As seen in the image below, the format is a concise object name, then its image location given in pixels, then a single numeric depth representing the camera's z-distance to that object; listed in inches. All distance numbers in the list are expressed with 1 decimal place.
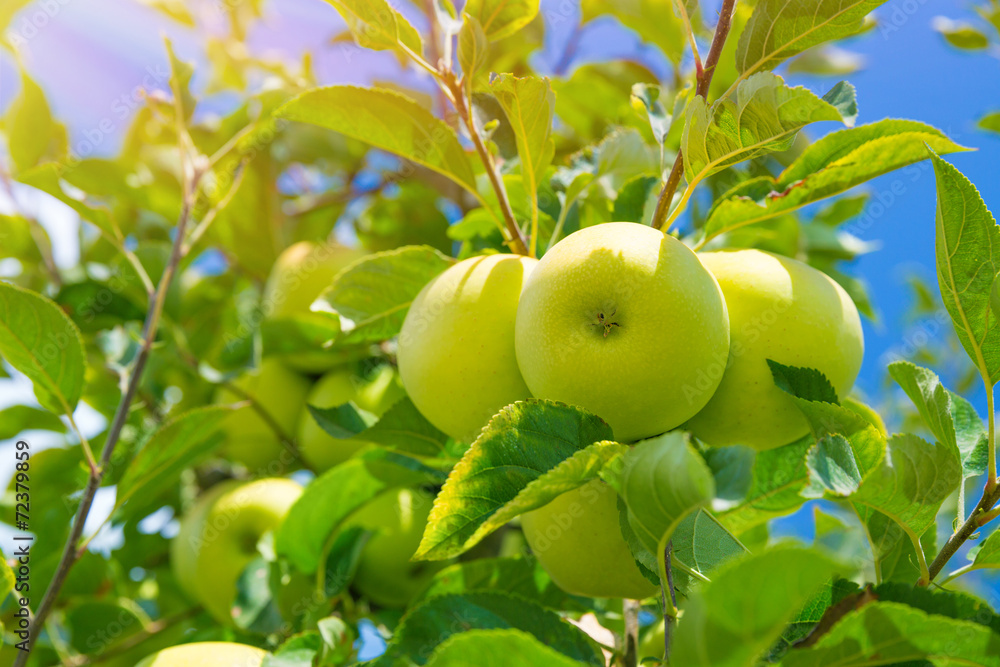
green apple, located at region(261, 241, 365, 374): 31.0
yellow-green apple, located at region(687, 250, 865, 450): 17.4
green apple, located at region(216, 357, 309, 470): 31.1
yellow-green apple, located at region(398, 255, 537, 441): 17.8
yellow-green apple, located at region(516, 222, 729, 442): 16.4
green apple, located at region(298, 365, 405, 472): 27.8
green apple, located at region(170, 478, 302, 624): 26.9
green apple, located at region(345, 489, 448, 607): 25.6
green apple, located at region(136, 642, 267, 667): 20.2
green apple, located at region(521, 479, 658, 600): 18.1
